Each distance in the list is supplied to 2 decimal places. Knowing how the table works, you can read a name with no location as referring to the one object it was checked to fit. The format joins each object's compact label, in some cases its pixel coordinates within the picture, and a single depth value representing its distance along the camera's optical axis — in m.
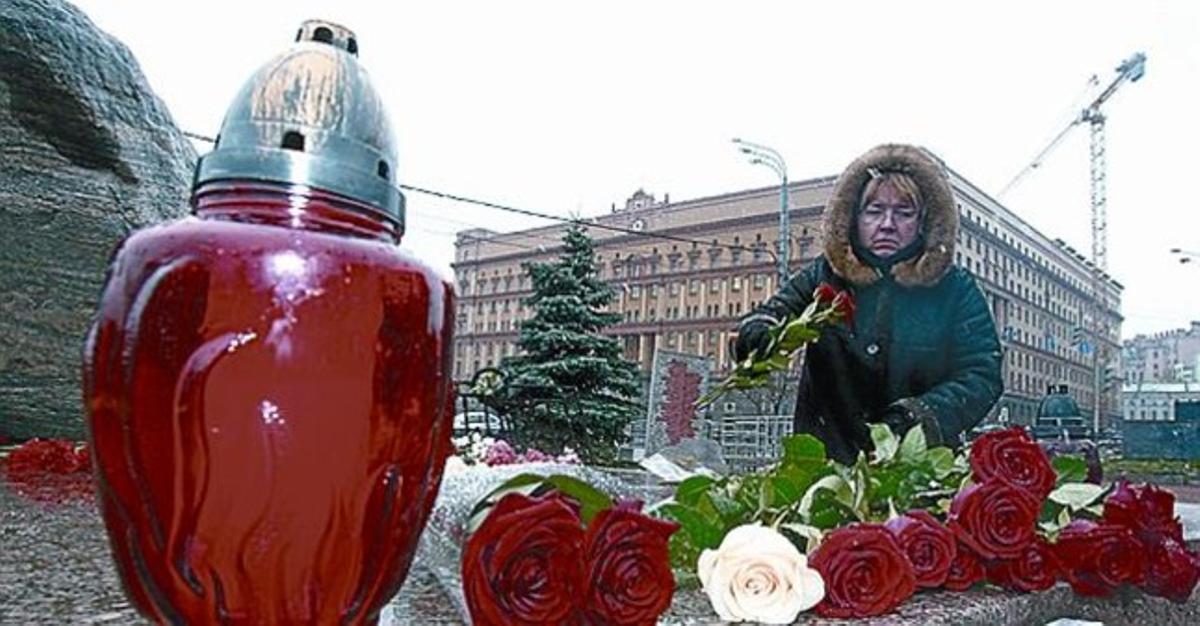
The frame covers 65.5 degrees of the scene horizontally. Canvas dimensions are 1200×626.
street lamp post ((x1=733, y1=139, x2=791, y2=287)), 13.00
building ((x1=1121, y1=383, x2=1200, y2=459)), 14.17
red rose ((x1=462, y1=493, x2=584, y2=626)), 0.68
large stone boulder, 2.78
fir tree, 9.35
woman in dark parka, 1.77
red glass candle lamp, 0.39
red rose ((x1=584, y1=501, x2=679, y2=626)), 0.74
